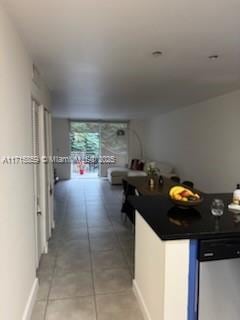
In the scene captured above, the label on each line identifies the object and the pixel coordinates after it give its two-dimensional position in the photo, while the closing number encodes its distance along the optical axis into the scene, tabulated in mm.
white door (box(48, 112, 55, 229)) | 4101
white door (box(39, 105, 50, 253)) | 3264
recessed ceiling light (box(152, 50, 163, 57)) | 2454
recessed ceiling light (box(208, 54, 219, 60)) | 2585
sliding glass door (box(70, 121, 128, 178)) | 9984
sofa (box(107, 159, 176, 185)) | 7613
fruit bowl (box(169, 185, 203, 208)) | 2051
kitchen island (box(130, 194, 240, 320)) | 1662
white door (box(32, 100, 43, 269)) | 2876
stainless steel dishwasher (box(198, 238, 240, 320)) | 1662
